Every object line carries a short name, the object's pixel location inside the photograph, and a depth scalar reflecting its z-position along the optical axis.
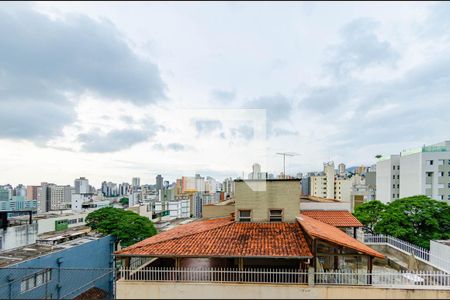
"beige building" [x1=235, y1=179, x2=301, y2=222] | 10.41
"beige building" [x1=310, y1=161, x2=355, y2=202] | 59.91
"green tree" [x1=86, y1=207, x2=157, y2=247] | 21.84
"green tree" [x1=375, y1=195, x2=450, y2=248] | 16.53
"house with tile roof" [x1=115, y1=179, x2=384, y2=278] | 7.43
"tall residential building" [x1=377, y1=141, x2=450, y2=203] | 33.84
